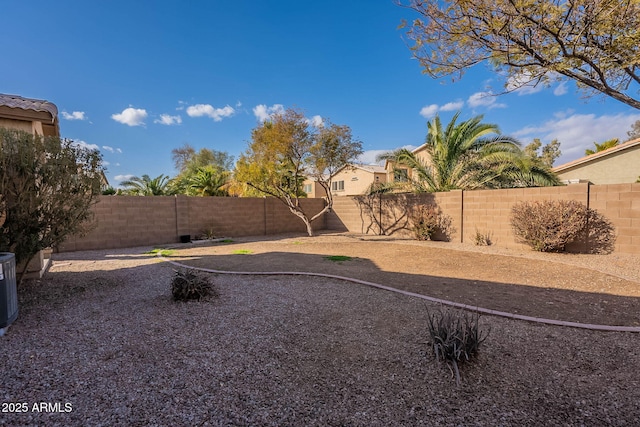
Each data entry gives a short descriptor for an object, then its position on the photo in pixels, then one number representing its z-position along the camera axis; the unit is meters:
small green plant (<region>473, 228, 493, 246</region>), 11.31
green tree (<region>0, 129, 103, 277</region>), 4.40
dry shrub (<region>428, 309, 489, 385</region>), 2.96
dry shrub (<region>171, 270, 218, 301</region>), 4.81
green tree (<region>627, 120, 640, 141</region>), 28.47
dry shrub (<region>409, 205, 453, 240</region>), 12.65
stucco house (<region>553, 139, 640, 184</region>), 17.02
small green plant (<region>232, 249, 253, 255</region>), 10.00
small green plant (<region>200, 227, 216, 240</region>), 13.79
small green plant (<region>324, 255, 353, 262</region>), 8.82
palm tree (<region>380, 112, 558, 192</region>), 12.85
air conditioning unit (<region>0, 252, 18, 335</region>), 3.50
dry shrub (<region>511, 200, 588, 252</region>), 8.97
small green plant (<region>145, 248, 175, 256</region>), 10.03
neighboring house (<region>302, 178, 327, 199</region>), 37.29
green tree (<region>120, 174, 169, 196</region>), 17.53
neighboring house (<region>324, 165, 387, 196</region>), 32.88
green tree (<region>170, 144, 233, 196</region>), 19.59
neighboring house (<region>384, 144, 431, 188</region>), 15.34
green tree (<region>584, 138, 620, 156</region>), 24.97
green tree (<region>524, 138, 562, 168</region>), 35.51
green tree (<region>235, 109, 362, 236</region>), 12.79
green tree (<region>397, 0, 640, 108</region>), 5.36
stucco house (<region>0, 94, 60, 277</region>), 5.18
